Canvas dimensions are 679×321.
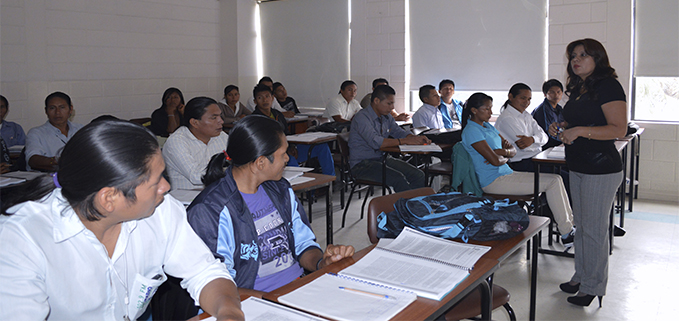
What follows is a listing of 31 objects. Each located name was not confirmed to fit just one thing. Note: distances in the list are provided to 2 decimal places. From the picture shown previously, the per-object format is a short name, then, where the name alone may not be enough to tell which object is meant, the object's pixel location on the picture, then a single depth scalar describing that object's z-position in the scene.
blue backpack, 1.82
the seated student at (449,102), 6.37
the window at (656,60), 5.19
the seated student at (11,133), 4.90
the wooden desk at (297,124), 6.51
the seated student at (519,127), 4.08
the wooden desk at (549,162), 3.21
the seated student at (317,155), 4.89
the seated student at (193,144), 2.99
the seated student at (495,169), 3.40
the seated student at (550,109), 4.72
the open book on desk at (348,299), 1.21
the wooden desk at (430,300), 1.24
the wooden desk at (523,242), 1.68
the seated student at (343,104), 6.96
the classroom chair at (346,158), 4.26
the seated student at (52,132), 3.86
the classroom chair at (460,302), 1.80
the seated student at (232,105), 6.93
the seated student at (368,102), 6.79
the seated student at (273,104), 7.49
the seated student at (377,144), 4.19
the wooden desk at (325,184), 2.87
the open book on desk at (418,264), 1.38
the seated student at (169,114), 5.79
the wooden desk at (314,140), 4.32
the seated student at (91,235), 1.00
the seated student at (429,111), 5.91
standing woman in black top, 2.56
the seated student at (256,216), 1.63
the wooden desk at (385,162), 4.05
